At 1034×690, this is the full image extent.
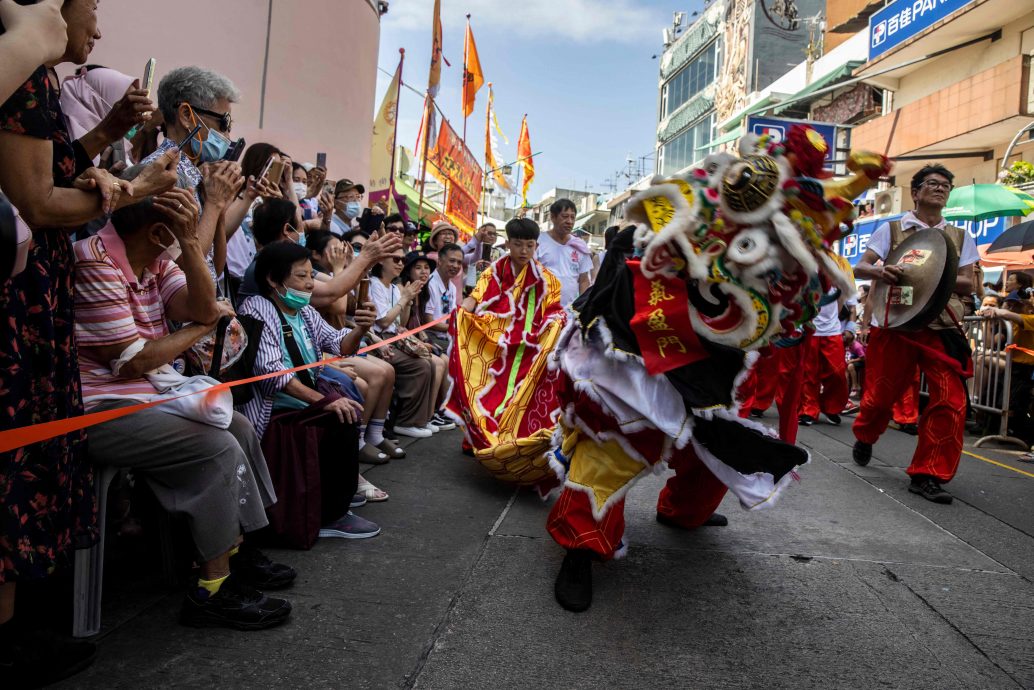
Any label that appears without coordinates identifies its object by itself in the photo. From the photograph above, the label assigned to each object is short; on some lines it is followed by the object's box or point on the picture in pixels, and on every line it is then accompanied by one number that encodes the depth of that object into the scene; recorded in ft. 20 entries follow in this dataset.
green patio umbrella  30.72
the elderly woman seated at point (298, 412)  9.52
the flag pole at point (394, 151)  24.63
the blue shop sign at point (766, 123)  40.67
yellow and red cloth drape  12.21
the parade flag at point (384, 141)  35.01
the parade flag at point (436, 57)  34.12
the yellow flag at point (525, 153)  71.20
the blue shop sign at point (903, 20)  50.60
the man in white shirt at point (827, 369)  20.89
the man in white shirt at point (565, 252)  20.84
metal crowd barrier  20.66
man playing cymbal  13.08
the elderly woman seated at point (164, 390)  6.78
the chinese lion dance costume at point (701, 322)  7.61
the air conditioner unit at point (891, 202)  58.65
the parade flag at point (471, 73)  43.78
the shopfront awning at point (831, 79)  63.57
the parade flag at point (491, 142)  63.67
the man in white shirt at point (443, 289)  19.94
